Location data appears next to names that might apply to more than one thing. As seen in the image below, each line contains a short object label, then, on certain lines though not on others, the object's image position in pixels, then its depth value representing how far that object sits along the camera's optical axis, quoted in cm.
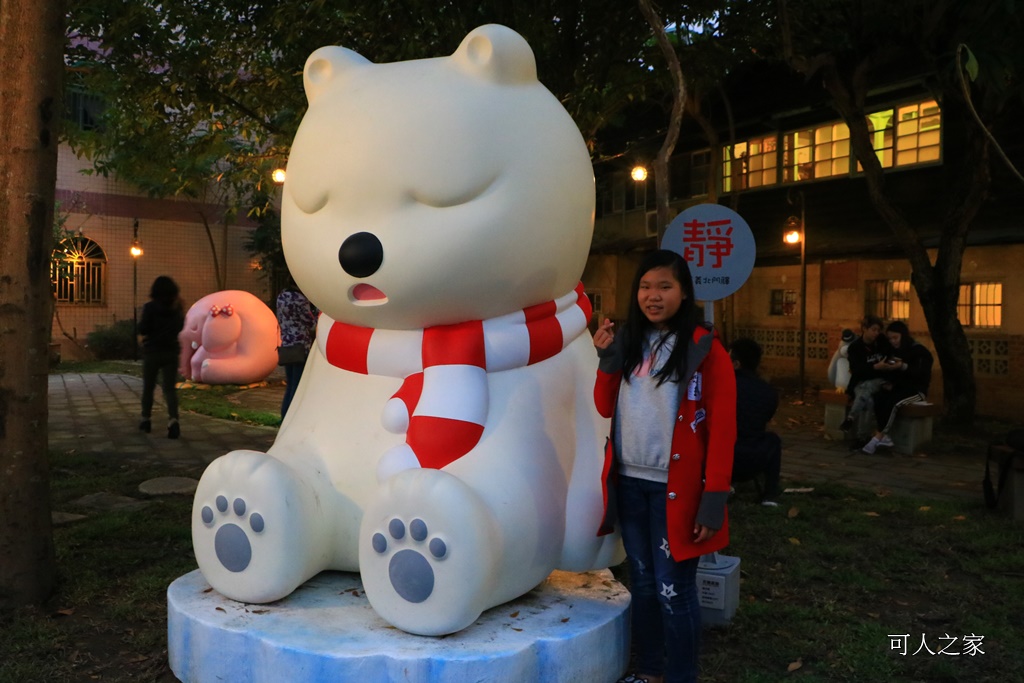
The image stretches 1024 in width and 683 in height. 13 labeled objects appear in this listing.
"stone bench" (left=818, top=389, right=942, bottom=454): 829
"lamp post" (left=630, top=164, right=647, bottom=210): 1346
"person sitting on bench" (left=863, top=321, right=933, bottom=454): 831
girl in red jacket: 274
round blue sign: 420
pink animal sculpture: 1257
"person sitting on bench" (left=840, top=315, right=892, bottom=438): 847
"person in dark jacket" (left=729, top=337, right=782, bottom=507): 555
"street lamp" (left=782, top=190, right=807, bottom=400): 1215
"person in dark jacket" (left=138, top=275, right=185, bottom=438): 816
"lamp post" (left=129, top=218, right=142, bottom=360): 1963
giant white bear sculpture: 288
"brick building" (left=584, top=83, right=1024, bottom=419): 1117
